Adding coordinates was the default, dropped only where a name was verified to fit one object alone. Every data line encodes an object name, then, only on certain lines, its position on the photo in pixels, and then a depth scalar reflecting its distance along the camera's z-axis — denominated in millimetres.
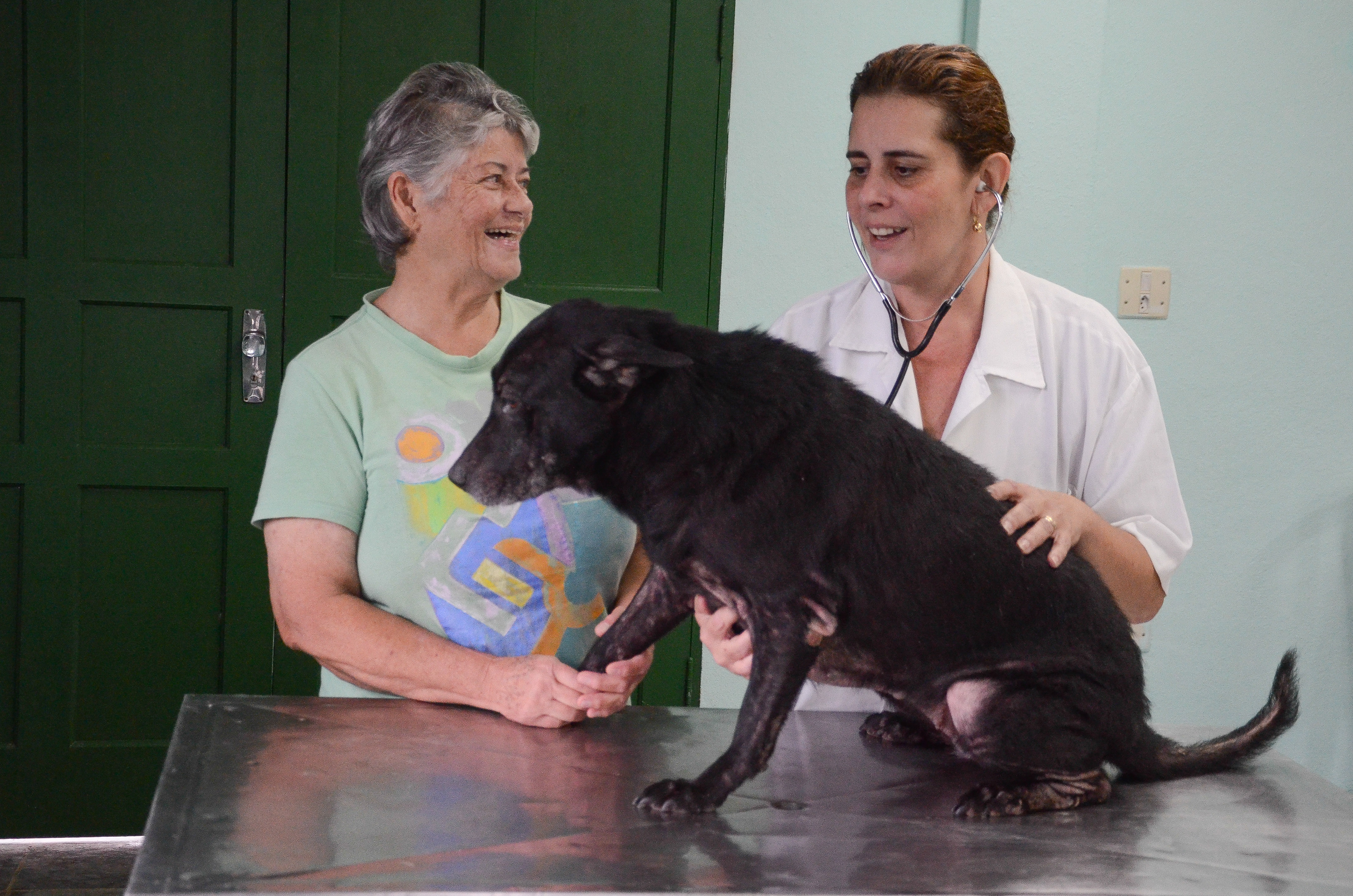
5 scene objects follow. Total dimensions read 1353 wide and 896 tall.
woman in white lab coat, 1877
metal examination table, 1237
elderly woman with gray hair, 1909
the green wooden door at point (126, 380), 3654
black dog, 1409
